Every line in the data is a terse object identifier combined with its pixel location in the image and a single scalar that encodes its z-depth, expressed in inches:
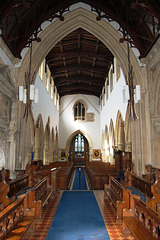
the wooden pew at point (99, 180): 301.7
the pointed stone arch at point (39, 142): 456.5
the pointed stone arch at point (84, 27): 315.3
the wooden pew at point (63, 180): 300.7
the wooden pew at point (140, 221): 93.2
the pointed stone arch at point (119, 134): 468.8
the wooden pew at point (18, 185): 183.7
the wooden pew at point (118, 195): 145.5
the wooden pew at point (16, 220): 95.1
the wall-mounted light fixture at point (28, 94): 210.7
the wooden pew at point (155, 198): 145.0
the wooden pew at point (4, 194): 147.2
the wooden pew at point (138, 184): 181.9
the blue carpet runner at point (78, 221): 131.8
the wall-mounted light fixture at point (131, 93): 203.5
